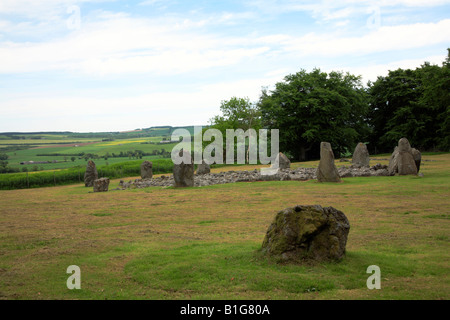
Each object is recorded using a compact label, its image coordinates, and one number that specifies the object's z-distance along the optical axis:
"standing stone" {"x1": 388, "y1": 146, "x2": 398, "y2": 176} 26.25
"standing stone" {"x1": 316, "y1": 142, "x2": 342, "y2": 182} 24.02
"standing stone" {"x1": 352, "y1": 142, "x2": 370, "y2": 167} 34.38
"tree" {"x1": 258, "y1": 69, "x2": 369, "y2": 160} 52.38
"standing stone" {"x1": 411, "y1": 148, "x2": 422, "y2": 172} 26.05
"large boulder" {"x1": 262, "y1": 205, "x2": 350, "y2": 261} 7.92
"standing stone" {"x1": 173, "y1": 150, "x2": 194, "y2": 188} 26.95
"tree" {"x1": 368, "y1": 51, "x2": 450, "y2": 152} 53.53
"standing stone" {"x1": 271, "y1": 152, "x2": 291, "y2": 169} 34.75
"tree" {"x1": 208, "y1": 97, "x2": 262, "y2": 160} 66.01
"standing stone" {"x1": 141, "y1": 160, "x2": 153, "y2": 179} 35.75
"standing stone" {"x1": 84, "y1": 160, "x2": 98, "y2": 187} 33.00
